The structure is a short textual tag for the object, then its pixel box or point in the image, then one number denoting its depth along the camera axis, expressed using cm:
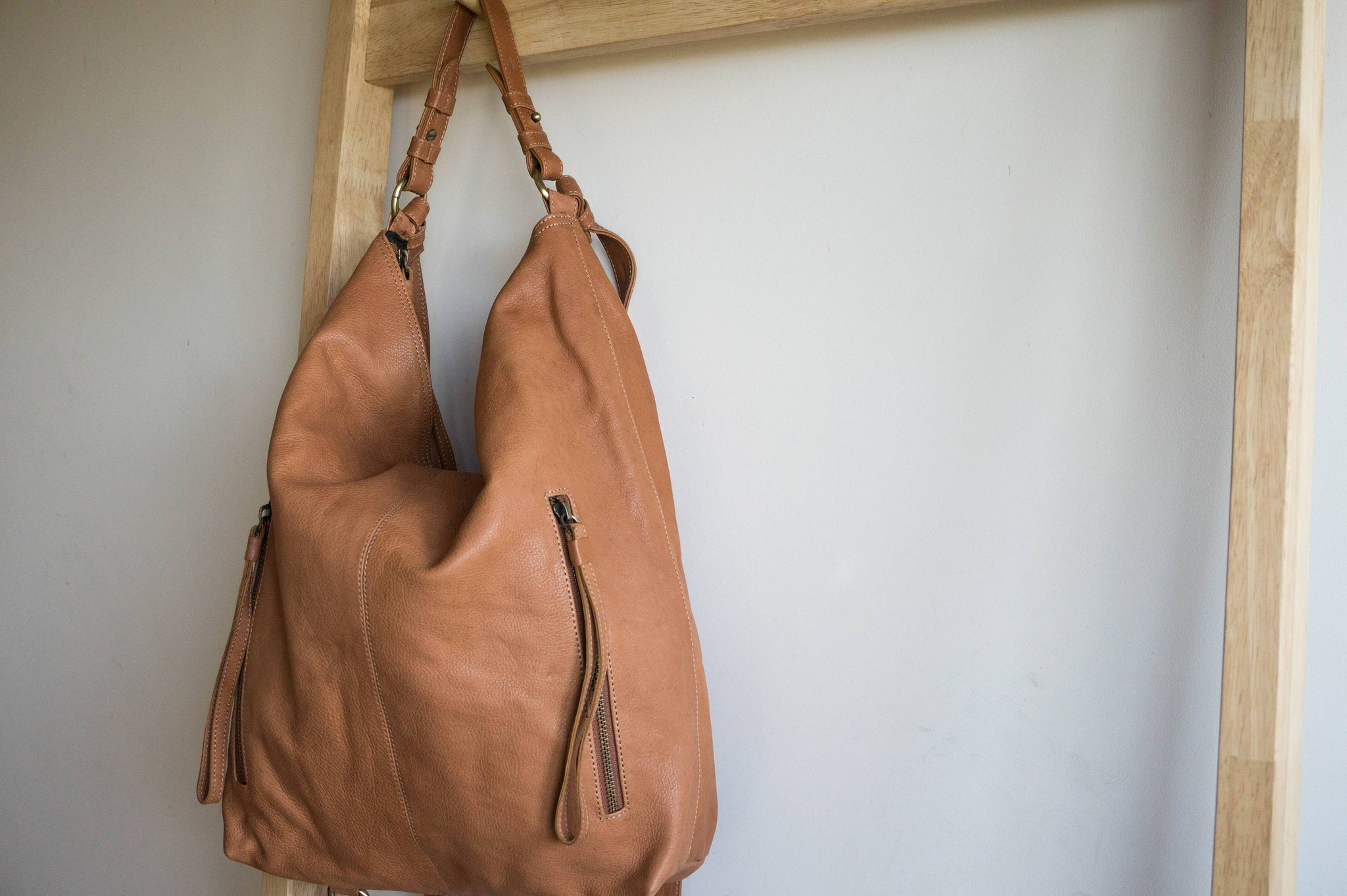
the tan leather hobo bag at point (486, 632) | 64
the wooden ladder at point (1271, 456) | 57
